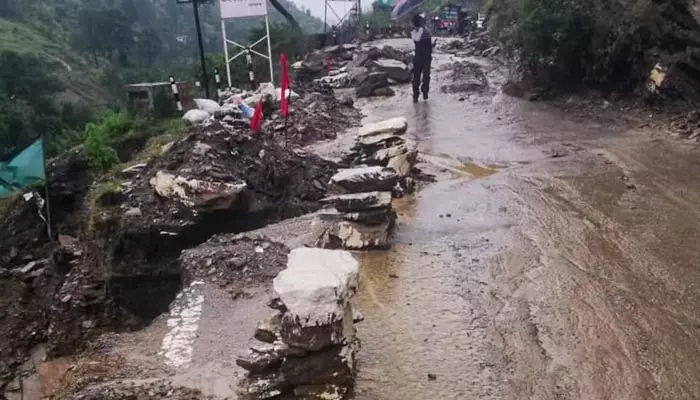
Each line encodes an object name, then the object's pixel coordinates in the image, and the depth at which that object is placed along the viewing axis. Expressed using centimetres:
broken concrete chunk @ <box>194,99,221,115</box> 1009
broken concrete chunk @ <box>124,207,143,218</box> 662
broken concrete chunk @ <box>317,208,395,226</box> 545
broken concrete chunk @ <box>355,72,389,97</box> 1378
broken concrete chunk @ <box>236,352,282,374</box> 336
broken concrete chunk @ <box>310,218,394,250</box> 546
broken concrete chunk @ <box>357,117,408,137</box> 757
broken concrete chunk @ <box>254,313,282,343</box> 335
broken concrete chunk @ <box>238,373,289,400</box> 329
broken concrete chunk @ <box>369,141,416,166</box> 727
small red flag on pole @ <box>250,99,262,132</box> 786
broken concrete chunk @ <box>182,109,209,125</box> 952
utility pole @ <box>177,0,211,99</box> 1158
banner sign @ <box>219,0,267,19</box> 1249
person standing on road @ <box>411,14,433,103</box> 1134
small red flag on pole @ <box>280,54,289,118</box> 733
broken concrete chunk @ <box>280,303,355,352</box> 310
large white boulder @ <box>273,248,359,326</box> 312
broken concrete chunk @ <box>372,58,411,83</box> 1484
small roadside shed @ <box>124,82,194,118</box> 1261
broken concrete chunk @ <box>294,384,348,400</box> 322
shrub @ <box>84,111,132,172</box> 1012
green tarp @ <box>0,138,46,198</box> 780
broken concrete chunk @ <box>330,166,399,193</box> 596
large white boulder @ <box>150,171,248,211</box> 639
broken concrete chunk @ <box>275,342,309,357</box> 320
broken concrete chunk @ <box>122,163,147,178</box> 808
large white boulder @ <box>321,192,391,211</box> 545
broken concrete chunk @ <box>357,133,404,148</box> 753
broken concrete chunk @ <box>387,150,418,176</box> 712
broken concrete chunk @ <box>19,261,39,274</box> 865
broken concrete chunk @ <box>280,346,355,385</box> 322
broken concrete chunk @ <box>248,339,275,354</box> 338
